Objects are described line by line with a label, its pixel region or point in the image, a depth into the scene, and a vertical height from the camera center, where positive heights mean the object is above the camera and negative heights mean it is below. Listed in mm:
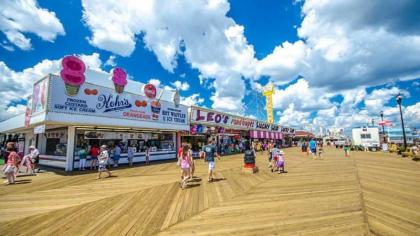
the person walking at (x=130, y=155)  16344 -1002
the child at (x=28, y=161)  12659 -1067
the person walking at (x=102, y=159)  10695 -852
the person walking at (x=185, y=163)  8450 -903
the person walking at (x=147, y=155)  17734 -1110
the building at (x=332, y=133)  71088 +2907
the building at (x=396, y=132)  86969 +2921
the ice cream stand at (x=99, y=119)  12773 +1895
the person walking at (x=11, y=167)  9516 -1071
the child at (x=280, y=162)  11969 -1282
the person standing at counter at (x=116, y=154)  15472 -863
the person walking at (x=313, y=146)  20225 -608
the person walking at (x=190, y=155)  8820 -584
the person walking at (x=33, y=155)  12555 -679
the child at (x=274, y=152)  12720 -724
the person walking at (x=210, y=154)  9759 -638
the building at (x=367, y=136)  36625 +547
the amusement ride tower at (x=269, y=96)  52481 +12106
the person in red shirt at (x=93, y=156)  14080 -921
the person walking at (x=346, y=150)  23538 -1226
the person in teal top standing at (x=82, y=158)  13764 -1013
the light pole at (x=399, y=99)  22562 +4458
